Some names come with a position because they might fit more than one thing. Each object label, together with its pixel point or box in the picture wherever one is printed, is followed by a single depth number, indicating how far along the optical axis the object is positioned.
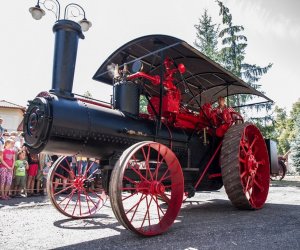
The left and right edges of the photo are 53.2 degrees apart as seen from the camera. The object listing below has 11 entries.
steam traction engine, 3.73
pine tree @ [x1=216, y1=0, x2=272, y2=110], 20.78
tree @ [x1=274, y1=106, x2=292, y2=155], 50.89
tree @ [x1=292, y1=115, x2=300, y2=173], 15.82
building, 31.86
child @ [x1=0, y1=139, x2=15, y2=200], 7.42
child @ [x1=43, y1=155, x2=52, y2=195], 8.68
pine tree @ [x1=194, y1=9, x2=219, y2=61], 25.95
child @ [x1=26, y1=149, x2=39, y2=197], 8.48
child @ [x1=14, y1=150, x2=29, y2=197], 8.01
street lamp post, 4.64
